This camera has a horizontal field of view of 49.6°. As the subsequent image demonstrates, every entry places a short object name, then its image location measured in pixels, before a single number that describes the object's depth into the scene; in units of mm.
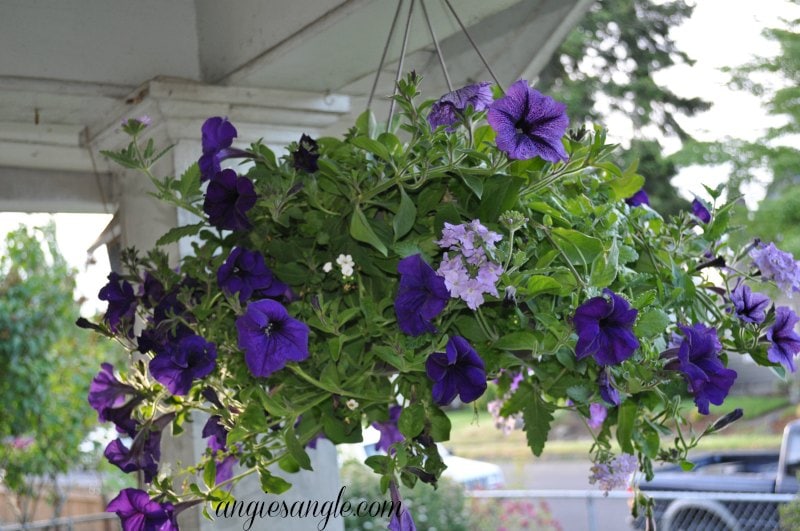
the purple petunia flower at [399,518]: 854
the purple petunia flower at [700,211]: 1050
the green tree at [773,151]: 6375
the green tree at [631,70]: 5484
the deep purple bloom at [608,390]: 850
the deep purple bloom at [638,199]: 1097
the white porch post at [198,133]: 1312
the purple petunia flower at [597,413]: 1076
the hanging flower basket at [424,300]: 804
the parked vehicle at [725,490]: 3922
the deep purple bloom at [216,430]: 1032
